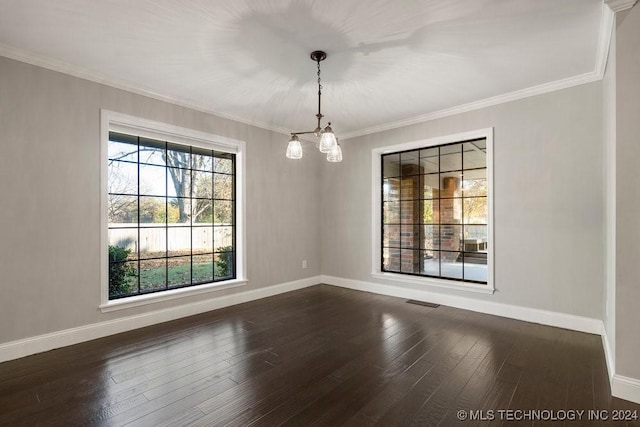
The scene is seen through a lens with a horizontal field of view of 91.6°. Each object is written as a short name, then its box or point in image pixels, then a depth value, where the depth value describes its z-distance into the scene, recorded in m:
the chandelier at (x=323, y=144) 2.70
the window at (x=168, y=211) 3.67
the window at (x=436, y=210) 4.37
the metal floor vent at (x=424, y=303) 4.23
